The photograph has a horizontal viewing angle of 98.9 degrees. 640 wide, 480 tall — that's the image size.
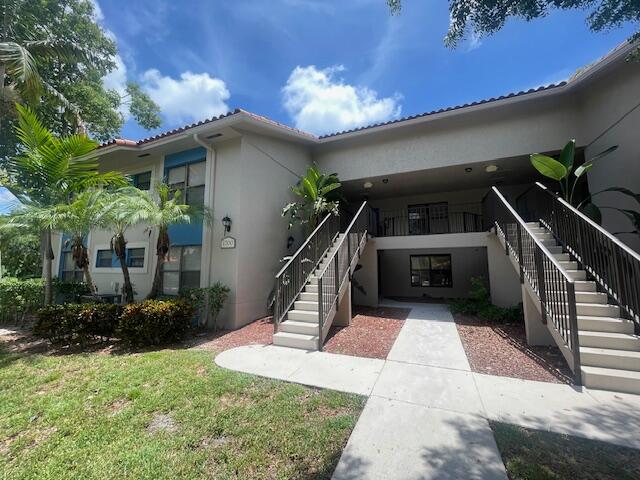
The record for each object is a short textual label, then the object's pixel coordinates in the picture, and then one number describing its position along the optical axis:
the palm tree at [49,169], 6.18
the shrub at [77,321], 6.39
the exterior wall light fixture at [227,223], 7.89
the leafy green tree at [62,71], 8.54
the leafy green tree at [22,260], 13.70
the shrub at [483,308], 7.16
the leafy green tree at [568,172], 6.05
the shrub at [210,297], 7.35
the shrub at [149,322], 6.05
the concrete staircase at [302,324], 5.70
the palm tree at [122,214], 6.78
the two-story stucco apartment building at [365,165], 7.20
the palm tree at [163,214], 6.98
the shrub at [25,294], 8.88
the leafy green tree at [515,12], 3.10
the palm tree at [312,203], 8.97
